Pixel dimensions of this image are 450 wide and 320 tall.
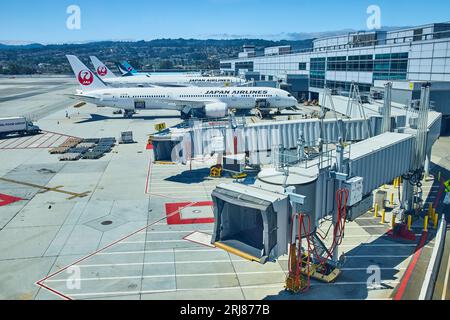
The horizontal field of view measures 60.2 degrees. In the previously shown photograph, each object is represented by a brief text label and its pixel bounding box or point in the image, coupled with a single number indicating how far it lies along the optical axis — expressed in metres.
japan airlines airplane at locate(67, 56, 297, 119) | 78.81
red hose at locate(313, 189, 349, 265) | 20.23
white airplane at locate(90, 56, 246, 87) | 120.75
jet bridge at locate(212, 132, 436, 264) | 16.98
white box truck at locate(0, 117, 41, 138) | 65.50
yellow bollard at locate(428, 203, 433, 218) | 30.55
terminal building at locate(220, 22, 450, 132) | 53.60
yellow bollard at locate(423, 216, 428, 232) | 28.45
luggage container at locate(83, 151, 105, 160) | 50.75
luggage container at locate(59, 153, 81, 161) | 49.86
